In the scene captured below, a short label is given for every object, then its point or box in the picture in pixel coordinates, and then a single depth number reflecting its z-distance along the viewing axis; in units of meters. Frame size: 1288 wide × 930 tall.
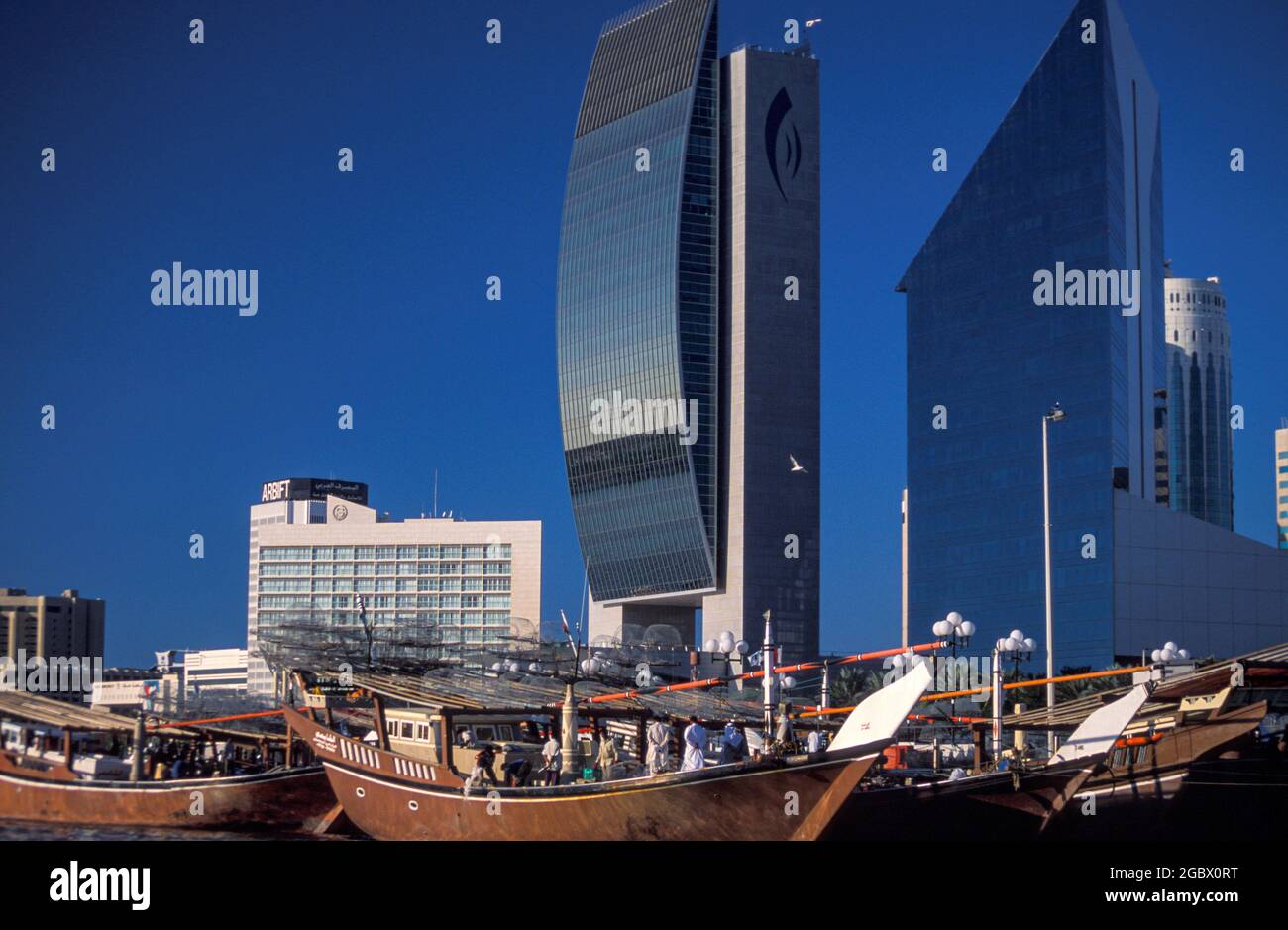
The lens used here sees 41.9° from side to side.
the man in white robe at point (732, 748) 45.54
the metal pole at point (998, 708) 47.17
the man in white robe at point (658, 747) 43.12
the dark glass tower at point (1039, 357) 177.12
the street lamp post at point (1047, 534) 61.60
